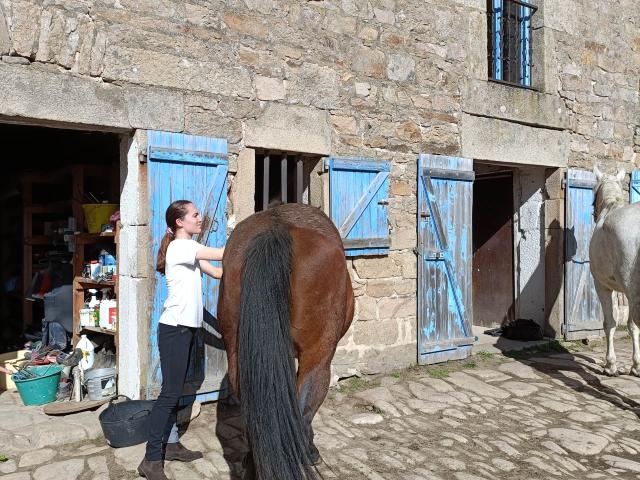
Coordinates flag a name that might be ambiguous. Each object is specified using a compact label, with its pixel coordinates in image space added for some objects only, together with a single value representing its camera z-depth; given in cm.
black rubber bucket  382
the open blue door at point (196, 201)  443
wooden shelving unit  525
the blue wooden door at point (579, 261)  735
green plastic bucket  455
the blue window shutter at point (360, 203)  543
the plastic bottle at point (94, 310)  521
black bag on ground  729
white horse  480
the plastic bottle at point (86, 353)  500
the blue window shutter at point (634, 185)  815
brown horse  255
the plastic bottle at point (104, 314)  502
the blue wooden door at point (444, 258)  603
